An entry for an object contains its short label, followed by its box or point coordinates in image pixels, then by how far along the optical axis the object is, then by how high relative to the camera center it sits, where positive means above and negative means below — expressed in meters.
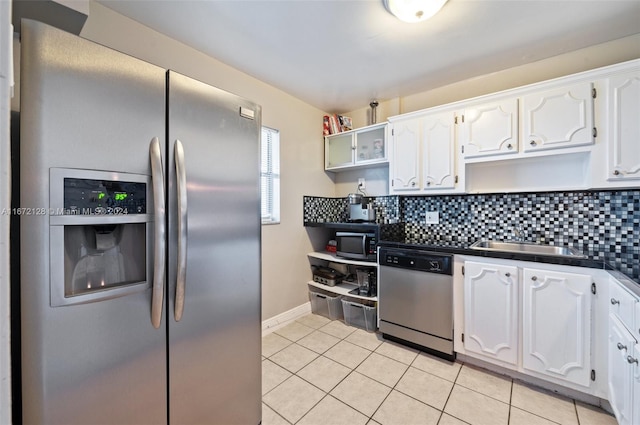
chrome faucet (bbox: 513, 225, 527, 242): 2.17 -0.19
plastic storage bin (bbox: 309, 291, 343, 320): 2.85 -1.06
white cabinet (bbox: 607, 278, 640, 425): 1.14 -0.71
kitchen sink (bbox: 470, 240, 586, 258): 1.95 -0.30
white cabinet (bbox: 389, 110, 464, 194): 2.27 +0.52
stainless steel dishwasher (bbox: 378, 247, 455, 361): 2.05 -0.74
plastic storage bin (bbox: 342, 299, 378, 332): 2.54 -1.06
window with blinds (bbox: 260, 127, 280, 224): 2.62 +0.37
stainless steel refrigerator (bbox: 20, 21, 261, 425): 0.77 -0.11
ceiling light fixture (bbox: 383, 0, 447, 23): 1.48 +1.19
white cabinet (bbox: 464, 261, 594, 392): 1.60 -0.74
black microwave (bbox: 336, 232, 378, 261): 2.59 -0.35
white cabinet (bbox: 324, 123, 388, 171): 2.80 +0.72
